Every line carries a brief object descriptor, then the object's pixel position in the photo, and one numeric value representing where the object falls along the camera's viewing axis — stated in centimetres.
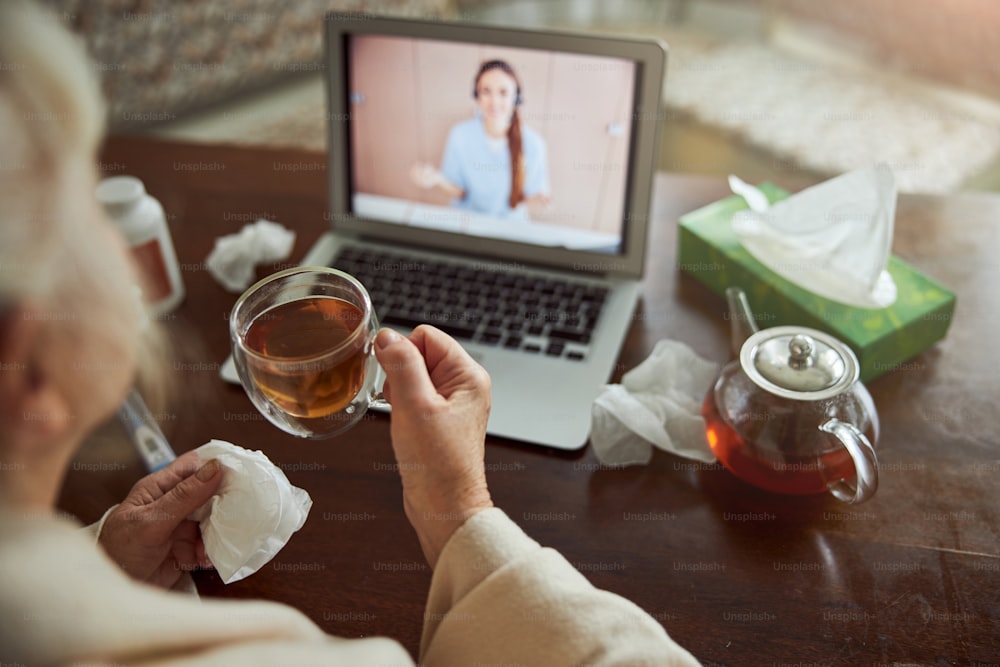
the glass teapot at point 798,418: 79
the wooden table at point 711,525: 75
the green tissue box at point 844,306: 96
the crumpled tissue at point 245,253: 116
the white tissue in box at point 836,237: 99
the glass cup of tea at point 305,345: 70
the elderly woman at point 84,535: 41
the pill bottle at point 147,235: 102
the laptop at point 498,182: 107
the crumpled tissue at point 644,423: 90
